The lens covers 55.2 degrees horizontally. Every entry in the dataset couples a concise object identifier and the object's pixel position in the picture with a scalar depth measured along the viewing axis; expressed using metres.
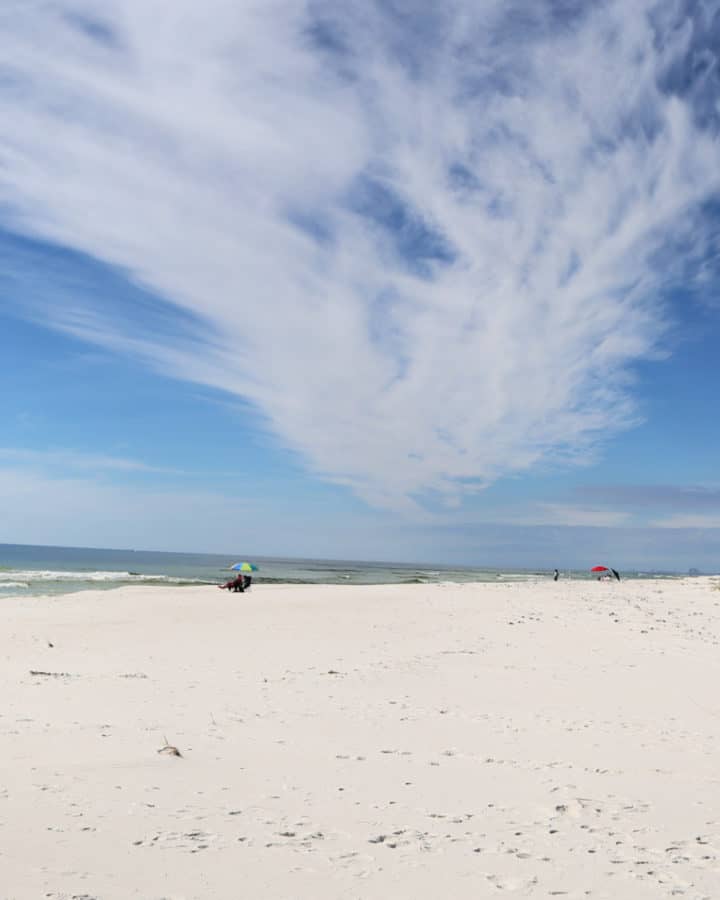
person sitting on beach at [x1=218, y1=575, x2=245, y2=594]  37.69
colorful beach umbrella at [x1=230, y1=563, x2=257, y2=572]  43.42
